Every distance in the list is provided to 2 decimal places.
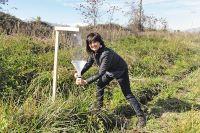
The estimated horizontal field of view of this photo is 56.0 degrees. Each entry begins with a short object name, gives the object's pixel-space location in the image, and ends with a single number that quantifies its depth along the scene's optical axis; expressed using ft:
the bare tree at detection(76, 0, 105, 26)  29.61
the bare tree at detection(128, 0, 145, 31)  37.62
